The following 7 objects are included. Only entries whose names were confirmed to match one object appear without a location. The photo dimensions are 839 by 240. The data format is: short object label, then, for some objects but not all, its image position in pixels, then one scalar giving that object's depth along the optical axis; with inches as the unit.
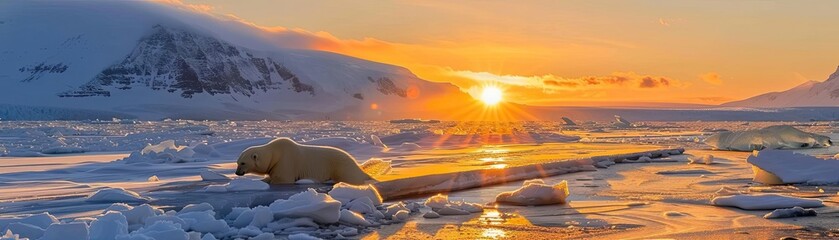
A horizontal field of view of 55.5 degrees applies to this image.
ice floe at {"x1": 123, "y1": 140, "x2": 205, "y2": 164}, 551.2
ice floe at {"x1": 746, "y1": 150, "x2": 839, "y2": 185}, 396.8
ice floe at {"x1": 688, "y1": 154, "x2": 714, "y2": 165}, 586.4
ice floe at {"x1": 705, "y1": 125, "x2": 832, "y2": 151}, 837.2
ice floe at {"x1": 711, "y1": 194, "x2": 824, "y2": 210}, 292.5
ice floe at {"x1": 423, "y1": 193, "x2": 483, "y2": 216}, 281.1
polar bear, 376.2
